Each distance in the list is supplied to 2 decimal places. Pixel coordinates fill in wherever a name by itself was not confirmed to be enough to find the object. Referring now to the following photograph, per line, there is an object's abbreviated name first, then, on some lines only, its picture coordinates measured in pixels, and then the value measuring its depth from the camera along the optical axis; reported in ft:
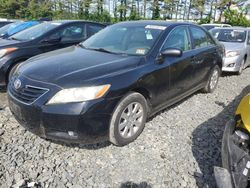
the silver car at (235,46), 17.21
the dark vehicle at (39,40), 11.98
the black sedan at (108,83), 6.73
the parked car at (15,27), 20.86
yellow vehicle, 5.25
